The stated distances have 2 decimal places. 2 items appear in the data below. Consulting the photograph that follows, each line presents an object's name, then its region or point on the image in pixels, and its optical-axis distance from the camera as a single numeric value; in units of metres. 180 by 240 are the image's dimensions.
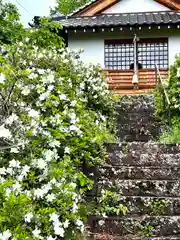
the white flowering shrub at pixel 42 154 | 2.93
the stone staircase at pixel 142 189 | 4.25
